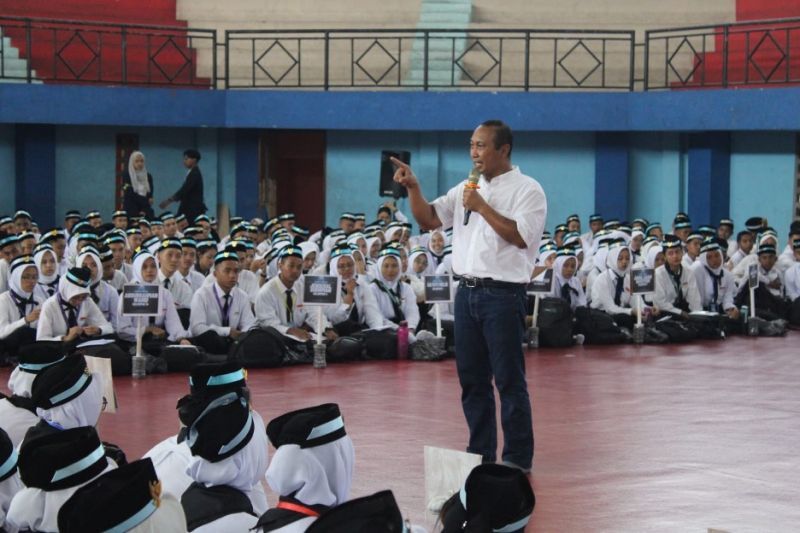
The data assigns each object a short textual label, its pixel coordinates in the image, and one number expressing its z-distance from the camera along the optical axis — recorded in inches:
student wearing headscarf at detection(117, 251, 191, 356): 461.1
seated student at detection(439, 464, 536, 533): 144.8
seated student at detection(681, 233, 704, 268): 650.2
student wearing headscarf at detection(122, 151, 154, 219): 788.6
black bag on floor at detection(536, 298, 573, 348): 542.6
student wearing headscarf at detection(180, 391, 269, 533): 191.9
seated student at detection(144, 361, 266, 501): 198.5
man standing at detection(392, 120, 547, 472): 264.8
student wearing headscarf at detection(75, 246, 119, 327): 458.3
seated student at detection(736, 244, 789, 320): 640.4
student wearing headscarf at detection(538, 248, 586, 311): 574.9
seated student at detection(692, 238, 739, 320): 618.8
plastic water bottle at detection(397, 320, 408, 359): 499.2
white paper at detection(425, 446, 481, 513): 213.9
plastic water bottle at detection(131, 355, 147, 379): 440.8
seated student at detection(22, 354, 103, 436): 231.3
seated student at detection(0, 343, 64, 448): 240.8
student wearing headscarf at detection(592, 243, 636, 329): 579.8
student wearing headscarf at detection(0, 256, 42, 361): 454.3
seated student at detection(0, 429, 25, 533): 186.7
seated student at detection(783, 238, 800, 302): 668.1
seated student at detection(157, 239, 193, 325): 498.0
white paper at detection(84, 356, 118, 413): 307.0
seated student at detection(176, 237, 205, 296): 514.7
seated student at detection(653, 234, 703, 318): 592.7
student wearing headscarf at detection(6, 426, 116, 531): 169.3
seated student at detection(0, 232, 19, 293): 516.1
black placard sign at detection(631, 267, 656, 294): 548.7
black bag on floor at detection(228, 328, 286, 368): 464.8
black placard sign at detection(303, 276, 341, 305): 465.1
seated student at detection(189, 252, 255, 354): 470.6
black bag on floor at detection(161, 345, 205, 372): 452.1
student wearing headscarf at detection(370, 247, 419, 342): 528.7
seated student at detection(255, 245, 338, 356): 483.2
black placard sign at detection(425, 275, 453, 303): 495.5
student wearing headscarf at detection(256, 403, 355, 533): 173.2
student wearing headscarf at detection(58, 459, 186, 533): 144.1
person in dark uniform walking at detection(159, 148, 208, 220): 772.0
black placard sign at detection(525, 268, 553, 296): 538.9
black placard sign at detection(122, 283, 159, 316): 436.8
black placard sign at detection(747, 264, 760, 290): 601.9
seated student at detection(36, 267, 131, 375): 430.9
